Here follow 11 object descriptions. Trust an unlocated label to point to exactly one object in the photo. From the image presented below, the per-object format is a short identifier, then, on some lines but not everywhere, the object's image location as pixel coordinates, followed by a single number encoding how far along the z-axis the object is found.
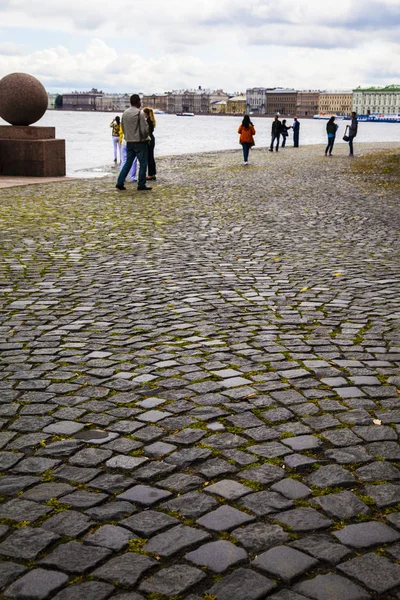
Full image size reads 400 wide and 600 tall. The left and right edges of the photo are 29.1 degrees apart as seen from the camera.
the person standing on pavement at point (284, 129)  36.07
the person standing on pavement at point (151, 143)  16.38
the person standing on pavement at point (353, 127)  30.44
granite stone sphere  16.50
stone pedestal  16.70
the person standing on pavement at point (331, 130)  29.98
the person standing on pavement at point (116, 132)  23.03
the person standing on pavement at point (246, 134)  23.98
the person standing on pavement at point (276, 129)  33.75
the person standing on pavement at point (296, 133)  38.09
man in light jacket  13.88
